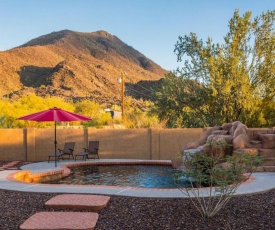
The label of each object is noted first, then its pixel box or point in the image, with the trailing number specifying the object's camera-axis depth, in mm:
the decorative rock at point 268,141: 13758
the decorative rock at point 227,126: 15795
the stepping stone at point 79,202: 7136
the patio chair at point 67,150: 17331
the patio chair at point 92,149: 17500
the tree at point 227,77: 21859
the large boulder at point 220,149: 13359
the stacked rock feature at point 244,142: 13250
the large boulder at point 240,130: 14252
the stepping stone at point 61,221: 6004
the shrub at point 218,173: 6520
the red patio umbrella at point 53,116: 15000
